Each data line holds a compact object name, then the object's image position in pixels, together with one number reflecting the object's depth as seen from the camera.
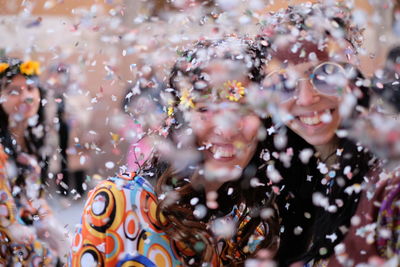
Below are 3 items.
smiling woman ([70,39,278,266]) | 1.88
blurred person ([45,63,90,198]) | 1.92
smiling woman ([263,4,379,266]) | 1.82
